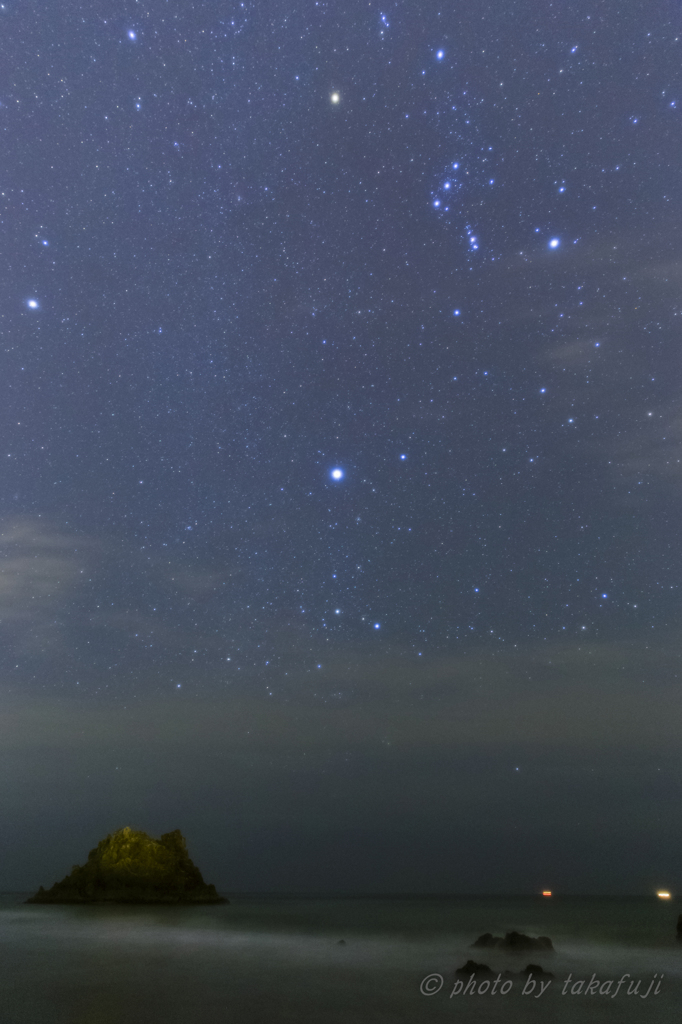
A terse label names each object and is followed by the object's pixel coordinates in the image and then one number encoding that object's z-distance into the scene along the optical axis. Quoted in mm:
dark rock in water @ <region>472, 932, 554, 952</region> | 32812
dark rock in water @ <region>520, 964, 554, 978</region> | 24595
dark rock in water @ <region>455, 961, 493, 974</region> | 25409
